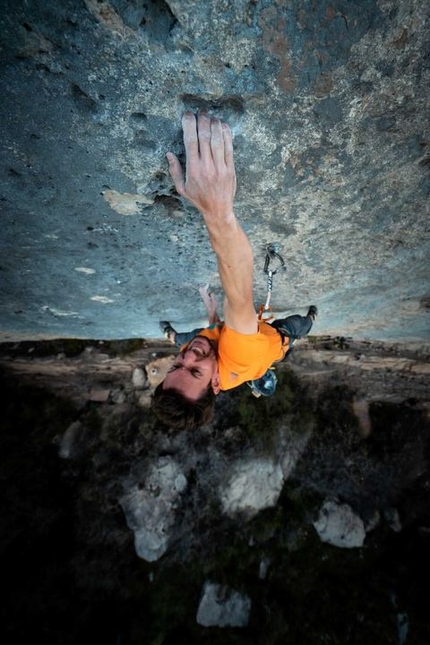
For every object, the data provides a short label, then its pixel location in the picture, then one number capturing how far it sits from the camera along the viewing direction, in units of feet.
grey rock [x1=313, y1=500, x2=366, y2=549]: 18.67
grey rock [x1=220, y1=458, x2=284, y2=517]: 17.97
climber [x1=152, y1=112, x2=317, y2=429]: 3.58
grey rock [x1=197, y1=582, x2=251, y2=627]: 17.47
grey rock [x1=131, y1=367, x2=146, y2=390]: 16.01
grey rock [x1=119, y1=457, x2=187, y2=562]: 17.12
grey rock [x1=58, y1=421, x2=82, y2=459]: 17.29
